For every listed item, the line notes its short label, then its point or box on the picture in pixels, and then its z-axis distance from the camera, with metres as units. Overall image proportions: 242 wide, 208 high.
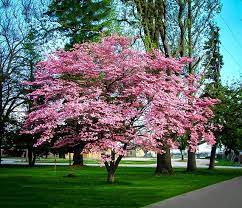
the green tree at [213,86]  23.39
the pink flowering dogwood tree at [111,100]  11.95
